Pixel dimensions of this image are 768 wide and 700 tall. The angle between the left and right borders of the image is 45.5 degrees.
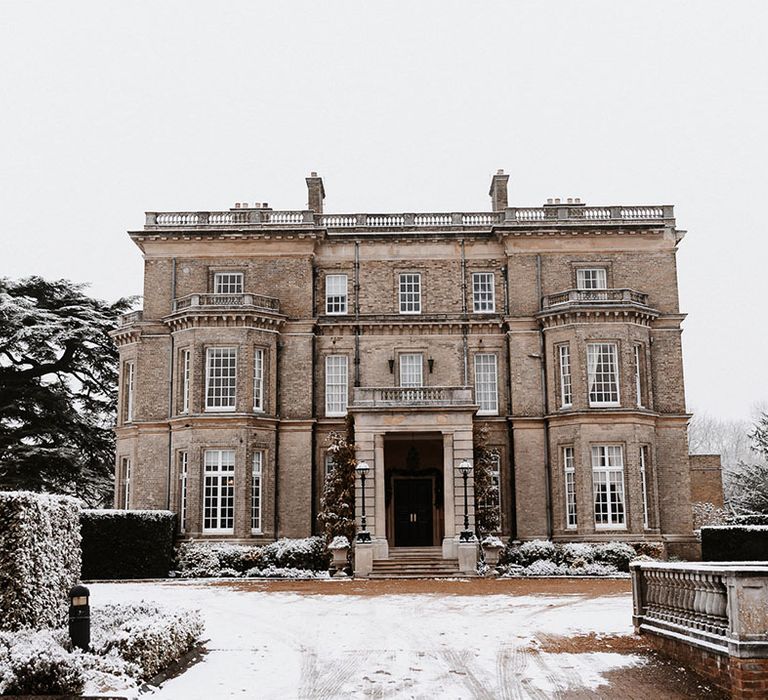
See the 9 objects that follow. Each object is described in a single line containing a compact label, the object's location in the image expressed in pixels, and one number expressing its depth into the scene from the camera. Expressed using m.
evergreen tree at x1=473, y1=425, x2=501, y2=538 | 32.25
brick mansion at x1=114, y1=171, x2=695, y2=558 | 33.22
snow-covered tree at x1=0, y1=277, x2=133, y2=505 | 38.62
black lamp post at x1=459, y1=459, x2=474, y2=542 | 30.19
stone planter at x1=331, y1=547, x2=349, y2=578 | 30.62
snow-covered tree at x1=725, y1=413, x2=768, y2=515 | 35.91
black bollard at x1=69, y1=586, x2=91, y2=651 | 11.71
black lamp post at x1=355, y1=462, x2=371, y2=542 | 30.16
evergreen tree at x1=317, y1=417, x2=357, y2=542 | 31.39
